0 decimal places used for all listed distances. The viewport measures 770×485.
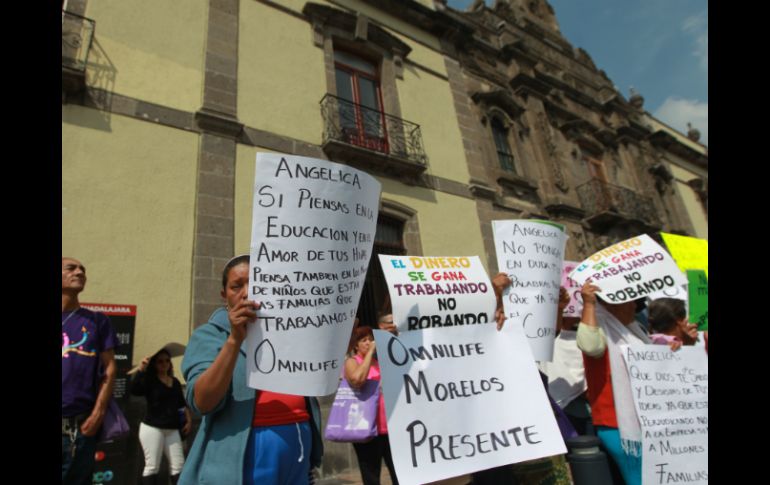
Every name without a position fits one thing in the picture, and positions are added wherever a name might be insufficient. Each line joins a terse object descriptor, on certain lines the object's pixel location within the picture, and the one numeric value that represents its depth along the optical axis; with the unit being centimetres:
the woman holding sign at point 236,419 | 156
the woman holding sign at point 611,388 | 229
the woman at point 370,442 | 288
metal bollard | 220
